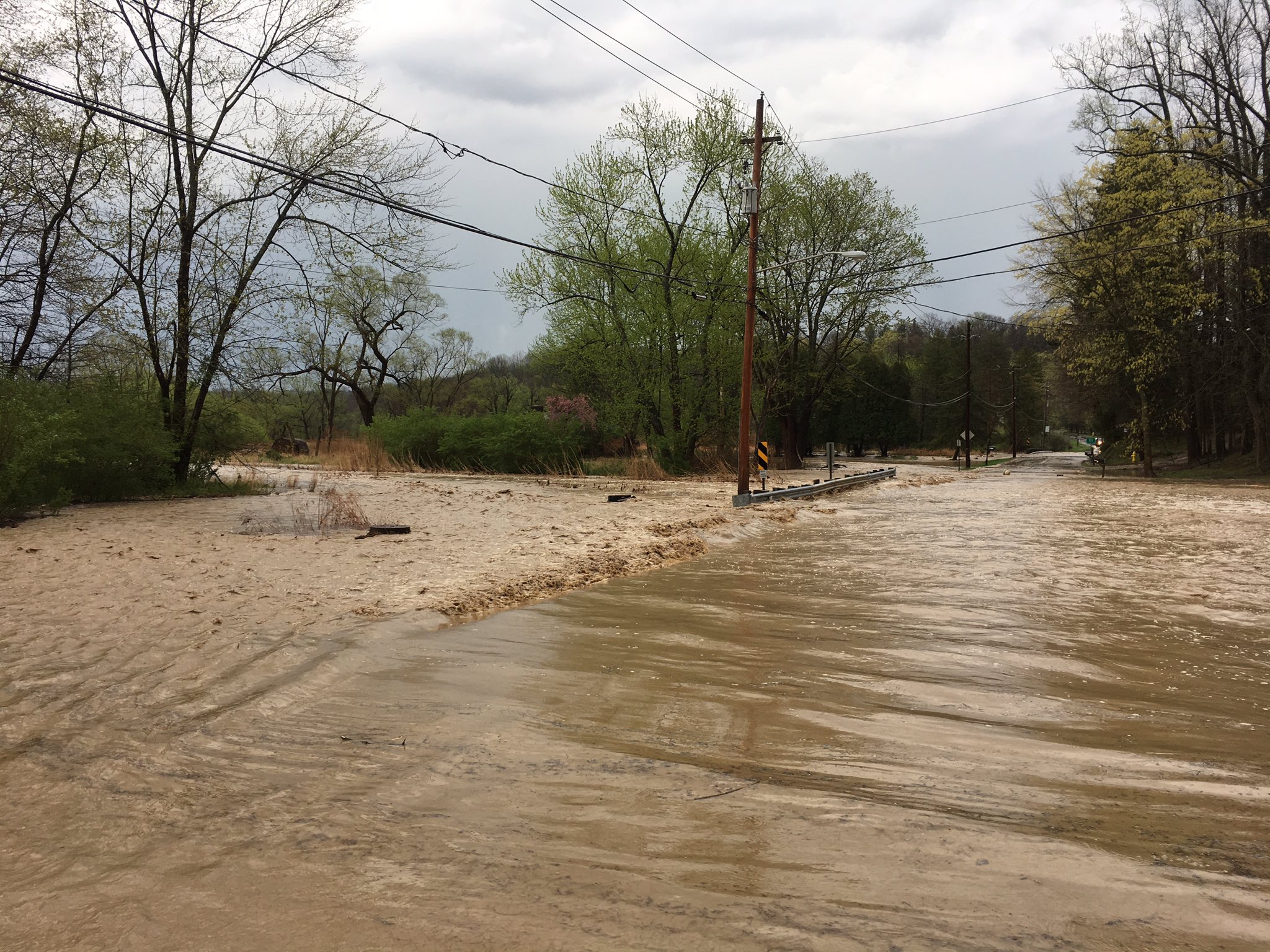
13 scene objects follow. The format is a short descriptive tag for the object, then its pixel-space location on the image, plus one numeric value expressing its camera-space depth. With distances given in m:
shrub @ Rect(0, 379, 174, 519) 14.52
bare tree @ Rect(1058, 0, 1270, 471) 33.50
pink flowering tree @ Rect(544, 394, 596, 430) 38.50
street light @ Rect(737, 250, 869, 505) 21.81
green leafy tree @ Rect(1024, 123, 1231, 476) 34.12
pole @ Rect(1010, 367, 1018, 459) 83.74
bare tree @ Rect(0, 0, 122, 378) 17.27
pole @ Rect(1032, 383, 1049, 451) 116.82
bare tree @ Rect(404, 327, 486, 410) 74.06
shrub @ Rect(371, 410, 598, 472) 36.75
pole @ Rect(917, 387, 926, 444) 90.56
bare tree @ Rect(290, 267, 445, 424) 54.50
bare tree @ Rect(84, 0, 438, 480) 19.73
